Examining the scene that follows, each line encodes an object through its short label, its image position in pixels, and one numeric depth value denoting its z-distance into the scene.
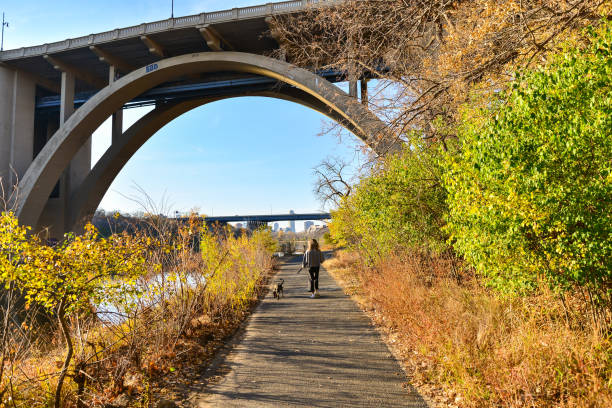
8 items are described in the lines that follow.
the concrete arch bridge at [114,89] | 17.72
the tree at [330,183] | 19.28
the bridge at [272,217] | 62.28
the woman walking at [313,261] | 9.30
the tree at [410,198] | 6.75
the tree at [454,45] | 4.79
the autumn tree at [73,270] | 3.13
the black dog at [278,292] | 9.18
